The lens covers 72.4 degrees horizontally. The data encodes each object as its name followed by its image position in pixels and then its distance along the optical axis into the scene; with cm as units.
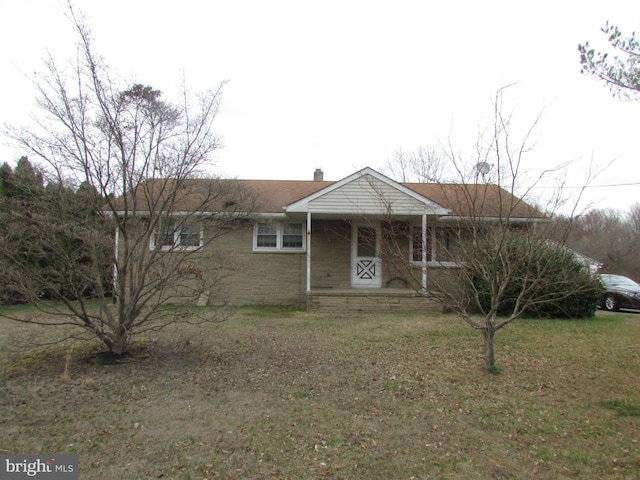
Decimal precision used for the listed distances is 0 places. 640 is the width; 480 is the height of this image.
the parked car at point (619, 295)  1454
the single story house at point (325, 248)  1207
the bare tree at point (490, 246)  545
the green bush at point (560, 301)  1024
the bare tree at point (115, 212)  592
